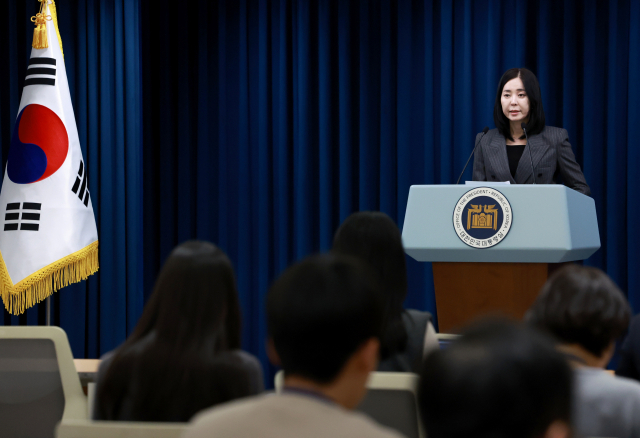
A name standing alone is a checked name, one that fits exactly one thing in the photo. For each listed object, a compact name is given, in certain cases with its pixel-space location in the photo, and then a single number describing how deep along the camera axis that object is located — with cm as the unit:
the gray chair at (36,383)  483
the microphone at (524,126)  757
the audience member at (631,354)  451
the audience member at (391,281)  457
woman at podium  763
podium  582
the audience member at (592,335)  412
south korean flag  840
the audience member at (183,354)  423
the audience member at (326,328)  377
